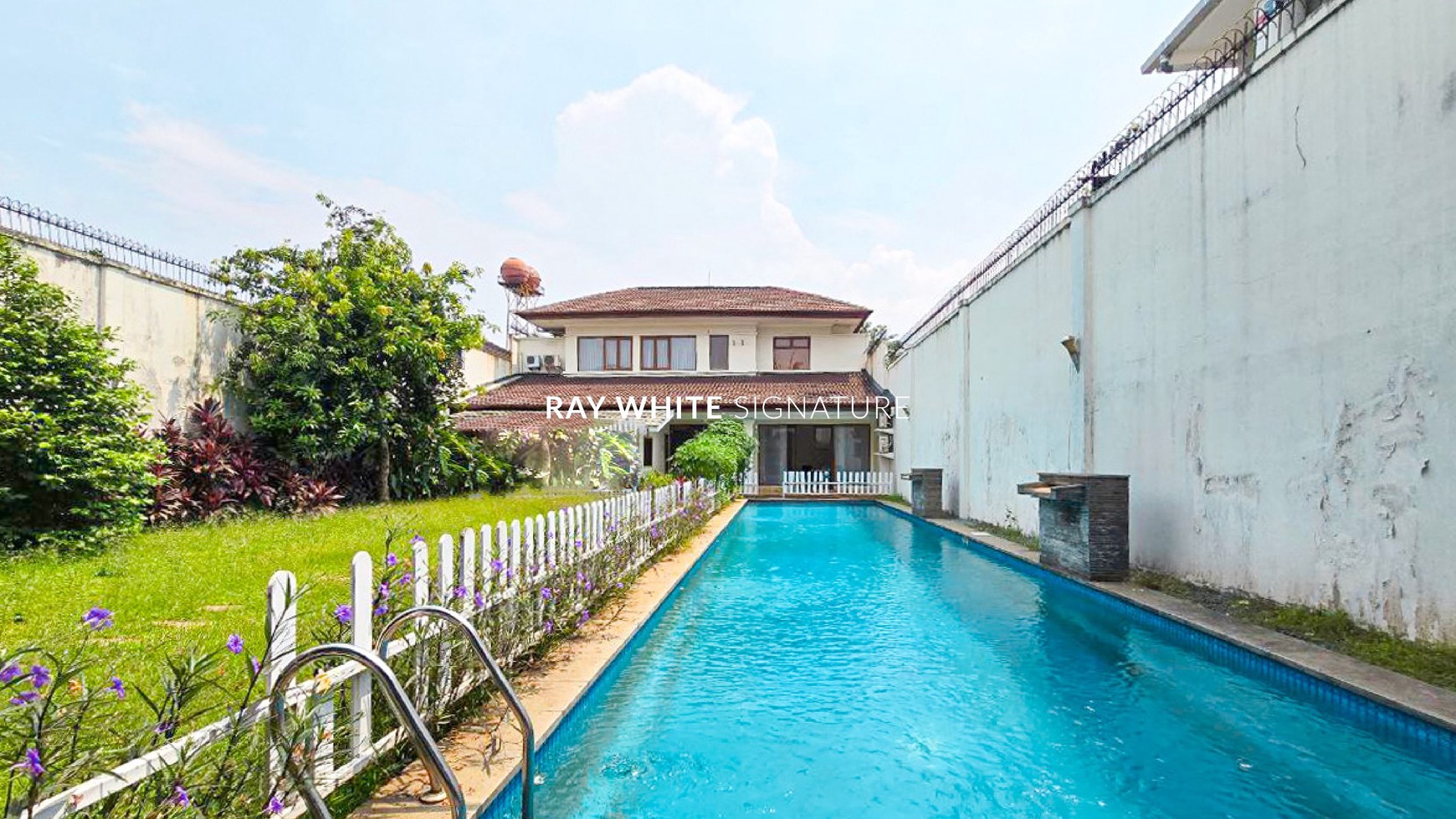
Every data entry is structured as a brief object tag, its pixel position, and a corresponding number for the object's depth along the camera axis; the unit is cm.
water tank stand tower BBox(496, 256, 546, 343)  3072
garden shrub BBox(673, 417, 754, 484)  1689
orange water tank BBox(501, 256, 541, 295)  3069
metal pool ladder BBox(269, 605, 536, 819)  214
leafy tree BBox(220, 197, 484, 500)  1320
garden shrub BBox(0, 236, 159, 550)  743
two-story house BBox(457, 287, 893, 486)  2388
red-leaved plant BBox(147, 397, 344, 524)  1035
